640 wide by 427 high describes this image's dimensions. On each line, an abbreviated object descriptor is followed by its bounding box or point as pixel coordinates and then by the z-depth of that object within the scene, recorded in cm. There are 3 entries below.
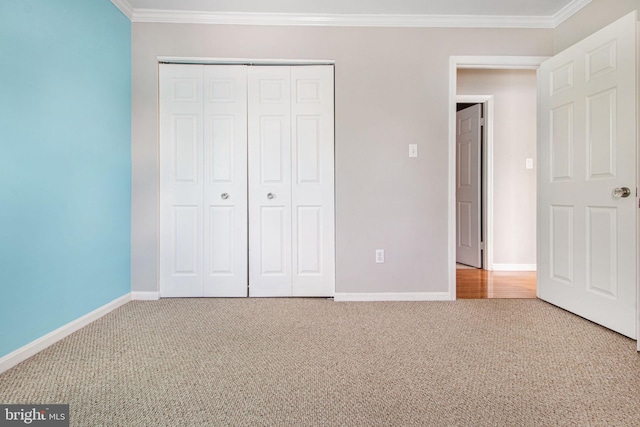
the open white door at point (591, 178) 219
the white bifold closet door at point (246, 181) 299
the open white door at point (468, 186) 434
